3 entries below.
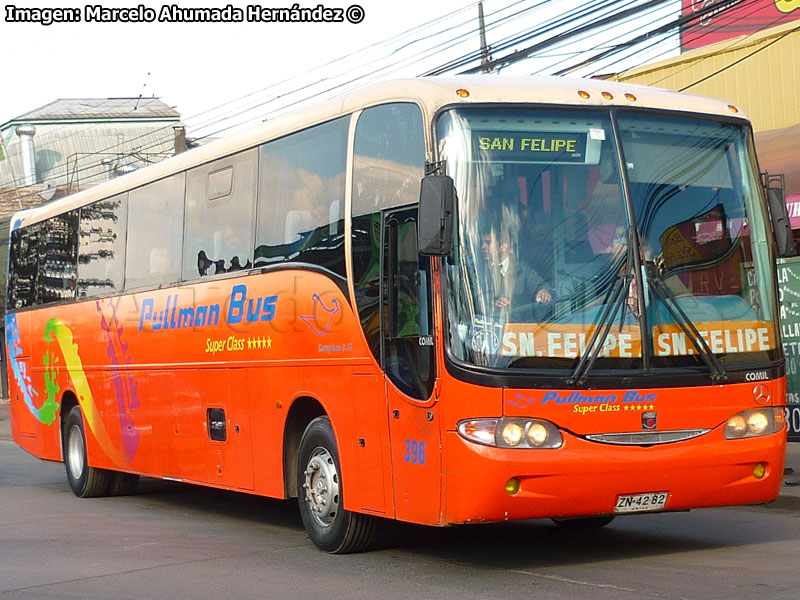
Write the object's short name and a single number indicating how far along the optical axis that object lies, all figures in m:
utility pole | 16.99
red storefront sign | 19.55
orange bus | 7.82
